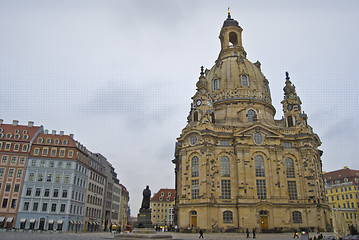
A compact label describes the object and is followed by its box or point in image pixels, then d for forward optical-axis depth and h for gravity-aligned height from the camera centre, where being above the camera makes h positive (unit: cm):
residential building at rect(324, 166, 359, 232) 7394 +776
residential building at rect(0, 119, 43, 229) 4623 +727
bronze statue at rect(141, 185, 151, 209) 2973 +170
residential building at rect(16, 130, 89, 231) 4716 +422
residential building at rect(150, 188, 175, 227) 9462 +239
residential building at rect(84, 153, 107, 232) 5816 +406
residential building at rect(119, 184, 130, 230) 9356 +334
